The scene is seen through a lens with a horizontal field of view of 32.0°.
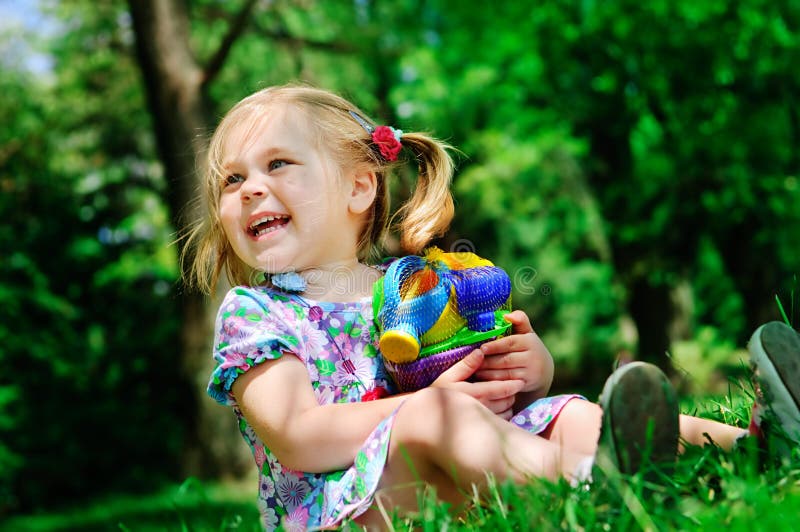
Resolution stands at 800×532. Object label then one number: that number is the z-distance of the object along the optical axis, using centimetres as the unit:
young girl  115
